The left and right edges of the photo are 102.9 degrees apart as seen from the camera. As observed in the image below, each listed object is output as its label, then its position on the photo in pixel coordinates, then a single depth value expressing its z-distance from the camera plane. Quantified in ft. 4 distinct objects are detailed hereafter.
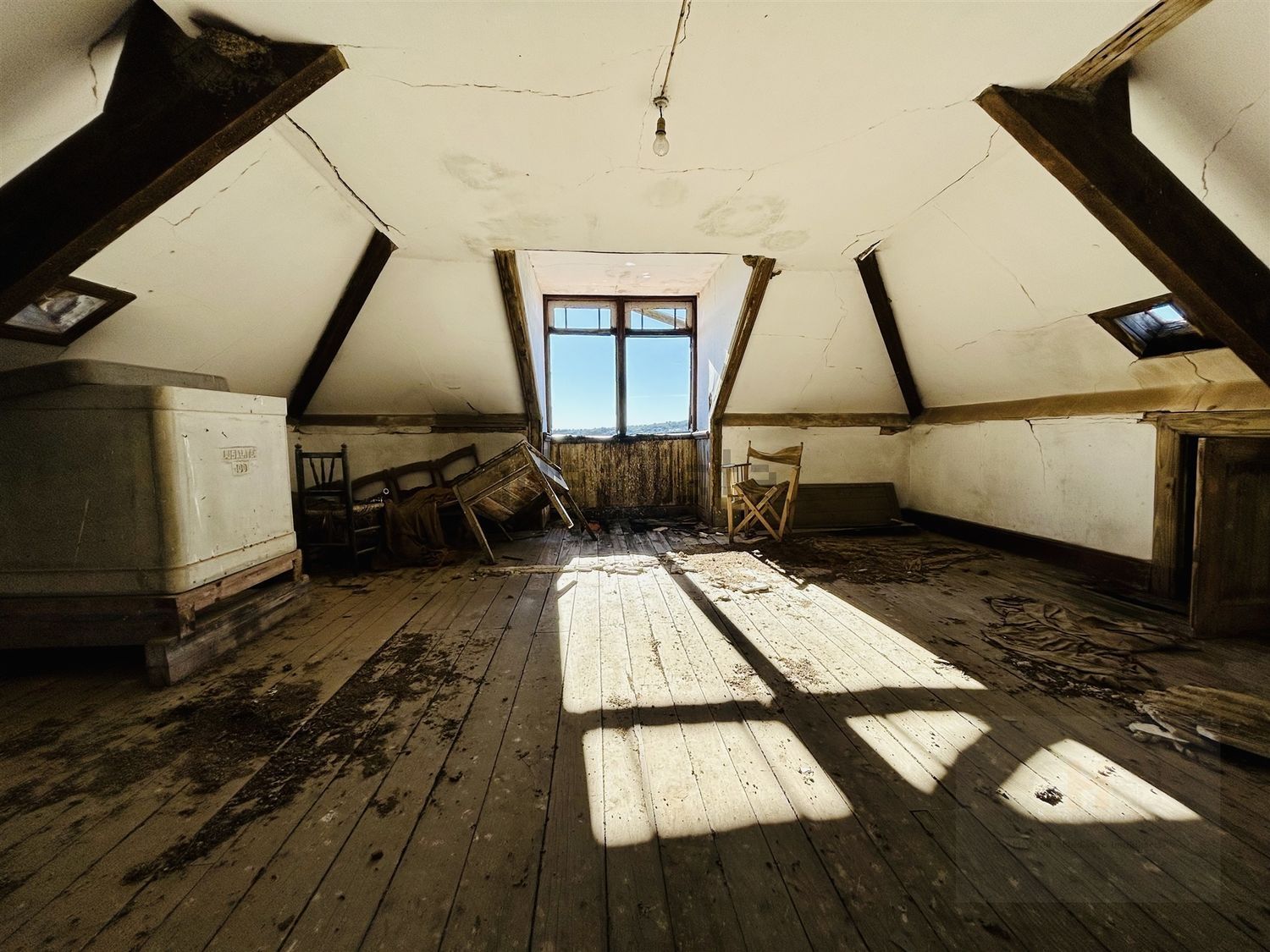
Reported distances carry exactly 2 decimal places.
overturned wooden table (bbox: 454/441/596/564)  14.85
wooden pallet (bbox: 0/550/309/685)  7.30
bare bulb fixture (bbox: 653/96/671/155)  7.58
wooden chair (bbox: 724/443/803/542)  16.35
